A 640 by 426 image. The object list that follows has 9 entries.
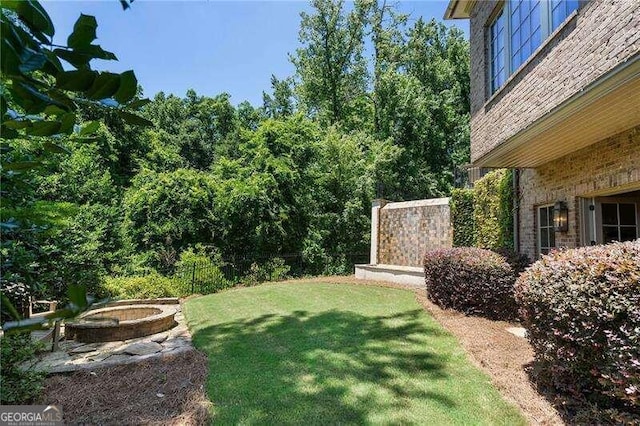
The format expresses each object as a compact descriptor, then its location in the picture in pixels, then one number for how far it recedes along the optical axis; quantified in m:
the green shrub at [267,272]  13.71
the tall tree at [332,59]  23.39
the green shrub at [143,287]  10.84
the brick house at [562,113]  4.31
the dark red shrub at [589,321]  3.08
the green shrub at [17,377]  3.61
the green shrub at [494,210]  8.62
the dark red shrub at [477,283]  6.80
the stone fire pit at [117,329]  7.02
